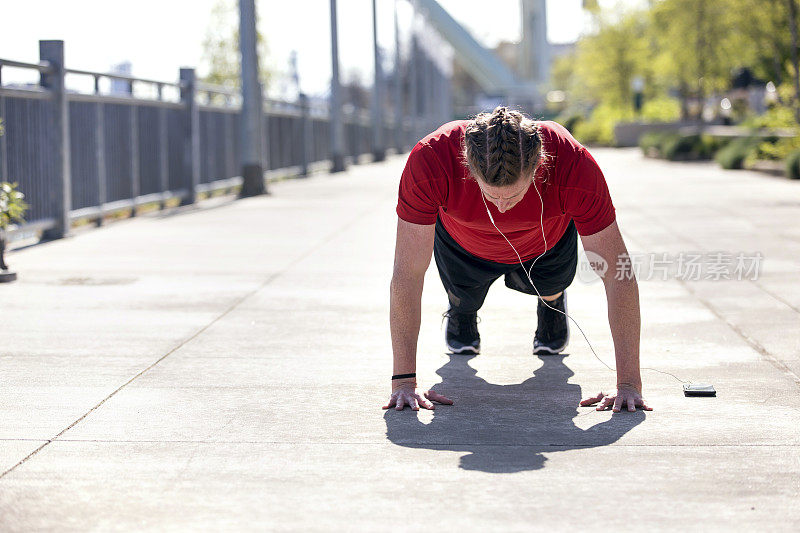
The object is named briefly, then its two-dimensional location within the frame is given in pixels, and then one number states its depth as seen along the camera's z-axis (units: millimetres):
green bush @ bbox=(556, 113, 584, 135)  64100
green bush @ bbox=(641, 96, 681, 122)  54156
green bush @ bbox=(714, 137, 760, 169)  25766
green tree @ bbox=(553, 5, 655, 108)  59500
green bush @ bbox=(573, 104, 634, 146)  54375
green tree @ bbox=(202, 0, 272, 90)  46500
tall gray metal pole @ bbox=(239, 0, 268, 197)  20797
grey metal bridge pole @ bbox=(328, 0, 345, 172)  32312
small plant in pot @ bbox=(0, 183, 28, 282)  9398
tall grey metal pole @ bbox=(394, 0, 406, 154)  51719
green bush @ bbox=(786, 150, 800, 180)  20547
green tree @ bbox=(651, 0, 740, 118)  36250
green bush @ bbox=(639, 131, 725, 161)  32531
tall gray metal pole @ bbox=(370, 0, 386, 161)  41062
